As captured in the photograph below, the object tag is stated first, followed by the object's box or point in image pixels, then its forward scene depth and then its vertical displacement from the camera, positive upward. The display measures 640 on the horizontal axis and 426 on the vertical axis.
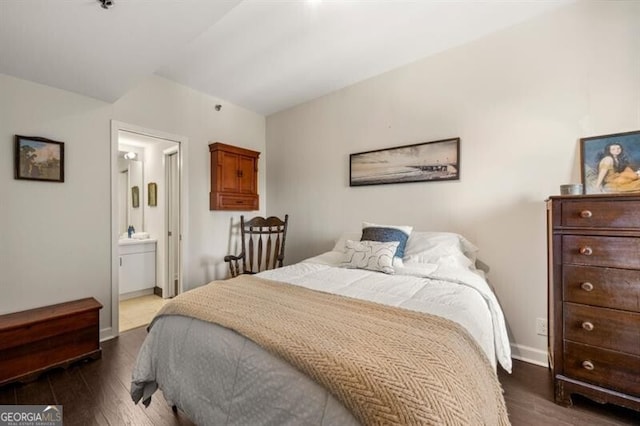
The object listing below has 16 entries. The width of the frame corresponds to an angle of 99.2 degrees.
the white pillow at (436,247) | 2.17 -0.29
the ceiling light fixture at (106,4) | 1.40 +1.10
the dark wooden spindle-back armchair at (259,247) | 3.27 -0.43
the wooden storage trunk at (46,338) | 1.88 -0.93
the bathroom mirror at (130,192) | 4.34 +0.35
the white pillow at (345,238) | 2.73 -0.27
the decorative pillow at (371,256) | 2.06 -0.34
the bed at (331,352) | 0.77 -0.49
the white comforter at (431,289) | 1.32 -0.47
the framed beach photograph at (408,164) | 2.50 +0.49
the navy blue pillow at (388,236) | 2.26 -0.20
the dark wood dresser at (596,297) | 1.46 -0.50
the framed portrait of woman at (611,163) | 1.80 +0.33
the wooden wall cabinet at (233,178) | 3.35 +0.46
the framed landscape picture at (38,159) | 2.13 +0.45
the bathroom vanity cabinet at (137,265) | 3.68 -0.72
